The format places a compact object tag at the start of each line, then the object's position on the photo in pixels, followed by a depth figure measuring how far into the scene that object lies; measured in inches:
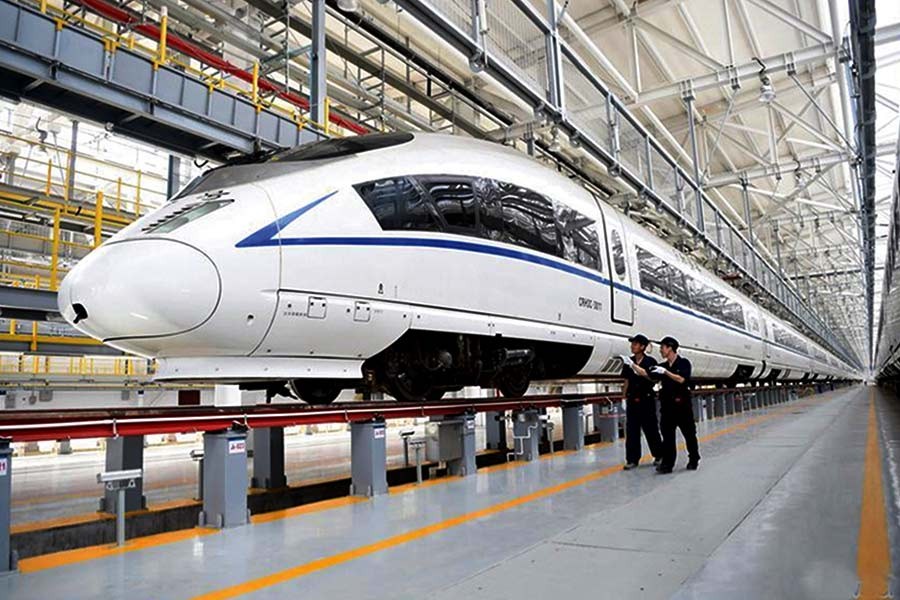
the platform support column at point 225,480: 143.3
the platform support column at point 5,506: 108.8
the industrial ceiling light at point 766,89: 450.6
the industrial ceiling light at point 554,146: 441.1
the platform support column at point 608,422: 334.0
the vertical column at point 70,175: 461.9
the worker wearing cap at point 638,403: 229.8
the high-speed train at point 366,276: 143.2
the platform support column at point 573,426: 293.0
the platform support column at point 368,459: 178.2
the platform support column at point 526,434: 250.1
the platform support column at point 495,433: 316.8
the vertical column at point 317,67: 265.7
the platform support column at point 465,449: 216.8
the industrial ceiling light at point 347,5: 243.1
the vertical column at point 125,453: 161.6
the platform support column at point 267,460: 221.6
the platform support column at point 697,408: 456.4
